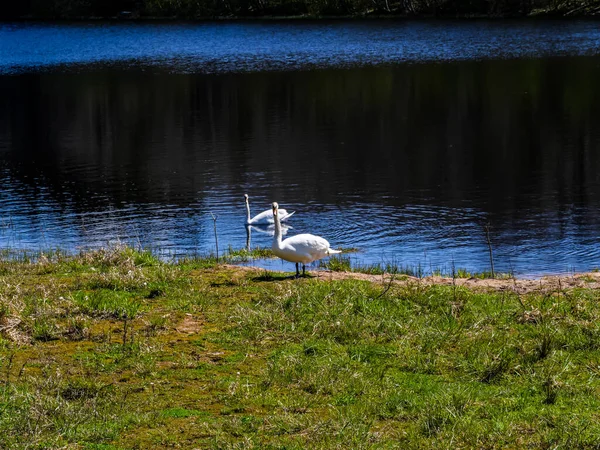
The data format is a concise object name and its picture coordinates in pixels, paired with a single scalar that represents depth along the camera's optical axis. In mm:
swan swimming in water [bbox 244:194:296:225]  26686
